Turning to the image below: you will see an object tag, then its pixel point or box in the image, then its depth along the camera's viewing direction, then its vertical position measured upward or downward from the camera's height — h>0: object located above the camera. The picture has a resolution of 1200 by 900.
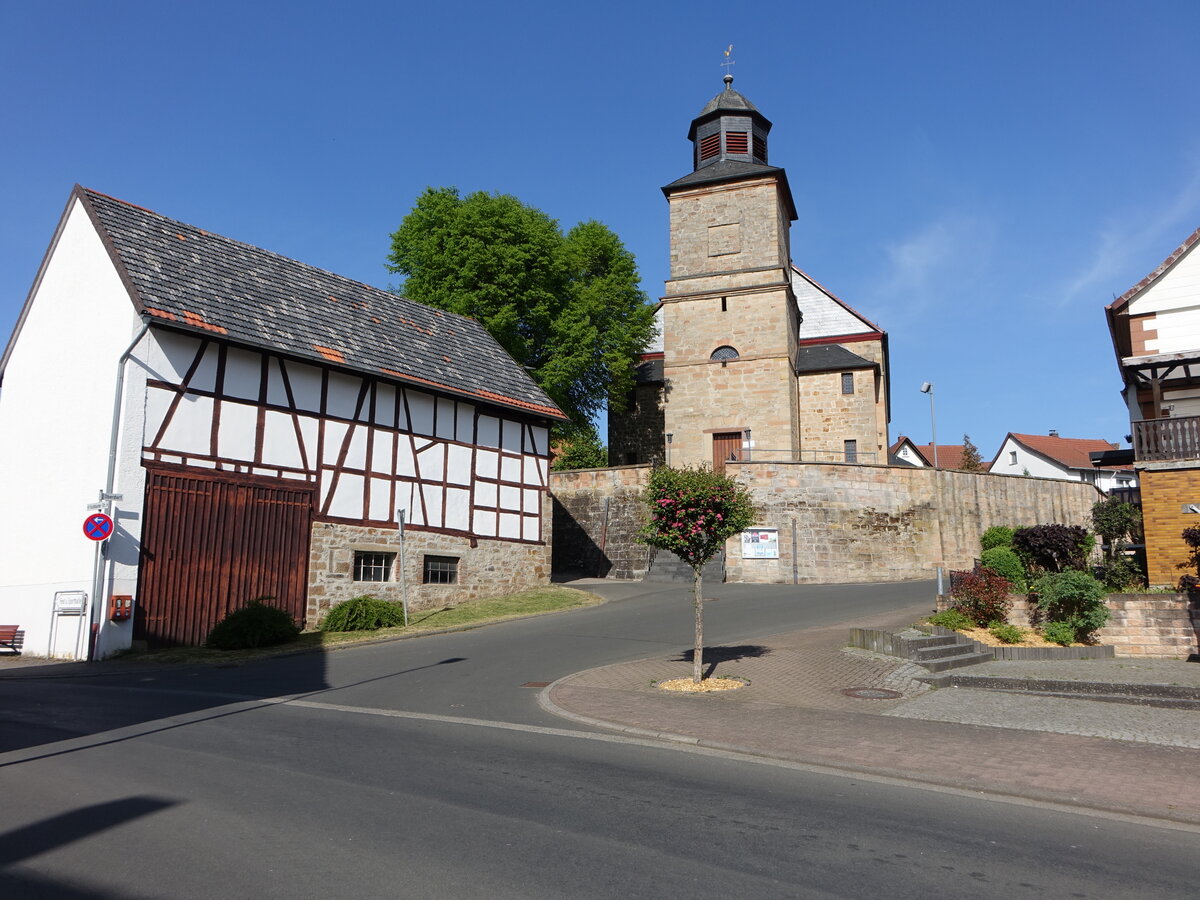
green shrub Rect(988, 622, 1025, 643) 15.97 -1.12
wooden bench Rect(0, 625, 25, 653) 17.44 -1.34
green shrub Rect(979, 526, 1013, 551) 25.17 +1.00
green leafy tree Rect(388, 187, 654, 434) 32.28 +10.76
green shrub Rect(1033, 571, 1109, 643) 15.55 -0.54
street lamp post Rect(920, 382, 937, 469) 35.00 +7.23
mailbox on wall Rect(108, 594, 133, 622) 16.30 -0.68
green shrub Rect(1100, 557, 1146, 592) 17.23 -0.06
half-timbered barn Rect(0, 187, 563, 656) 17.14 +2.81
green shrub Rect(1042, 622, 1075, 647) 15.61 -1.09
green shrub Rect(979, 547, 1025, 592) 17.91 +0.12
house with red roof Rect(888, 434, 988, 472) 73.00 +10.34
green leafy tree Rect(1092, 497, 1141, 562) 19.27 +1.09
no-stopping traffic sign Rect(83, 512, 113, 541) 15.48 +0.76
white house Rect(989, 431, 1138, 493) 60.16 +8.27
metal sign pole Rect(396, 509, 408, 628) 20.25 +0.02
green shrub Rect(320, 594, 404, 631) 19.30 -1.01
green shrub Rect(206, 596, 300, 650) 16.84 -1.12
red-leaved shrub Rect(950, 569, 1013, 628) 16.67 -0.51
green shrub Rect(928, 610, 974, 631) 16.36 -0.90
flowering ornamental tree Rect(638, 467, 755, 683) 12.67 +0.82
